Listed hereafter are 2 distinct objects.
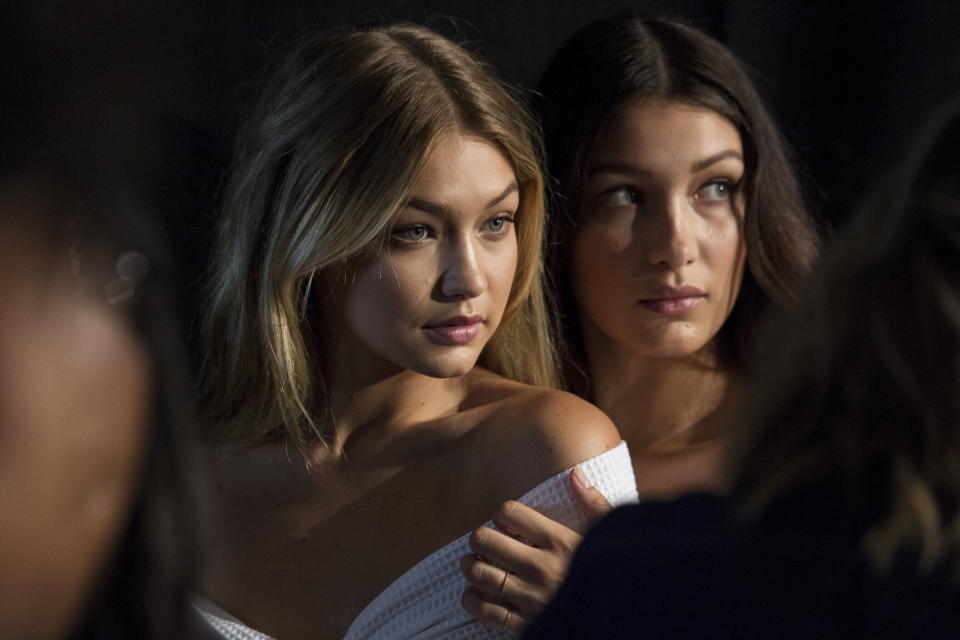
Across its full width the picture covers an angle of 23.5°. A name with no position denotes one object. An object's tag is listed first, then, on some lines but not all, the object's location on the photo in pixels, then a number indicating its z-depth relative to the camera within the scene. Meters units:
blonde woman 1.47
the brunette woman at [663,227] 1.60
